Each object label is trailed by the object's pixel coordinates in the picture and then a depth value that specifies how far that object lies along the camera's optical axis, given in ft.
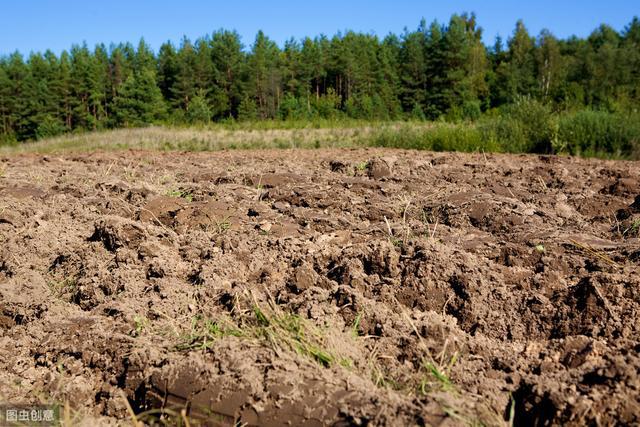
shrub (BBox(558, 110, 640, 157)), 27.71
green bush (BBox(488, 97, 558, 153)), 29.30
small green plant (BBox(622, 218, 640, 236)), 11.59
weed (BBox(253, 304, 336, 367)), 6.86
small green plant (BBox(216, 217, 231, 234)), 11.35
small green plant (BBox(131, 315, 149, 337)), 7.90
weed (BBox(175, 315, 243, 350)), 7.29
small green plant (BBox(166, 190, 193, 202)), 14.62
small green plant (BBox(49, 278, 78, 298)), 9.57
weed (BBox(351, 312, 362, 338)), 7.48
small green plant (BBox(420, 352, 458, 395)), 6.31
